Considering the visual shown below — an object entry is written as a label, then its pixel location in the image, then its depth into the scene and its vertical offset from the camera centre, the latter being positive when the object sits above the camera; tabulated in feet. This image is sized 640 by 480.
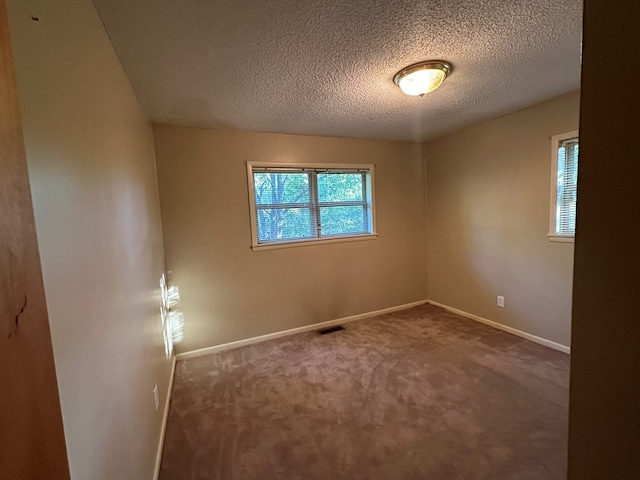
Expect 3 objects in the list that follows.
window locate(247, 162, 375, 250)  10.89 +0.44
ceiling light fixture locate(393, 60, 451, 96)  6.19 +2.83
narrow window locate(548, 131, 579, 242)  8.64 +0.48
